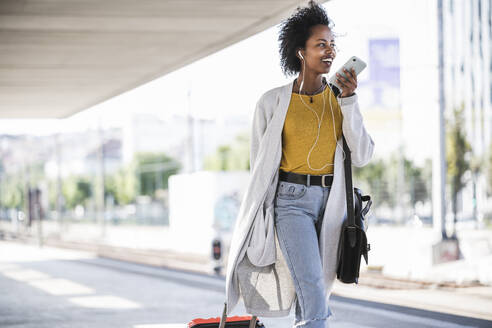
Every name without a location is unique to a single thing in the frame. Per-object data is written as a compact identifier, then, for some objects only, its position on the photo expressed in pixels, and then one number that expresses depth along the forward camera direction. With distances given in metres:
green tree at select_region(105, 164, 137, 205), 109.72
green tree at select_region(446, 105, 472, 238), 35.66
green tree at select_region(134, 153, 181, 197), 110.25
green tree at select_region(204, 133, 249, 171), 105.19
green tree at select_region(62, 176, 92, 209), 116.38
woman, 3.84
